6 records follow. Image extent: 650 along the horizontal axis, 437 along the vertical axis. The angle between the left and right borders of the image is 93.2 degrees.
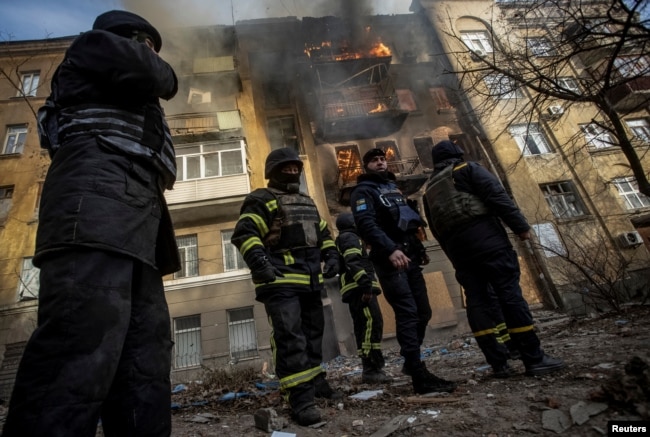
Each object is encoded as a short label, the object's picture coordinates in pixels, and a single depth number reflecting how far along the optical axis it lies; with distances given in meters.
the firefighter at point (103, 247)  0.96
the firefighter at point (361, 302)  3.47
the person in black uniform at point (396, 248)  2.65
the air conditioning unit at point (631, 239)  12.58
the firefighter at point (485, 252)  2.42
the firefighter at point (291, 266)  2.28
